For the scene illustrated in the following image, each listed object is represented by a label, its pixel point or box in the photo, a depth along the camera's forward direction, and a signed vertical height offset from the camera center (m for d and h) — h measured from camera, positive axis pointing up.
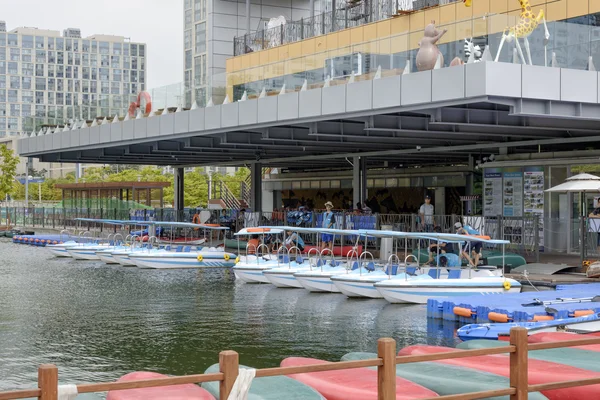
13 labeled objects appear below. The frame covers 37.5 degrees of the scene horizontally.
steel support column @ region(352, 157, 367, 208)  50.62 +1.86
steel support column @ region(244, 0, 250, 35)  63.38 +14.21
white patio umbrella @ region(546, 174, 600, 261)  31.59 +0.98
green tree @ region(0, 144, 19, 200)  88.33 +4.02
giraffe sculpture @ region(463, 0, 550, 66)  30.06 +6.21
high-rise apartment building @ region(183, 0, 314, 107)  71.00 +16.00
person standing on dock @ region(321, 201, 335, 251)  39.43 -0.57
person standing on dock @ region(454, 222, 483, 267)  28.58 -1.26
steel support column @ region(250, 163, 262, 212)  58.66 +1.54
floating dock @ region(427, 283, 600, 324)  21.81 -2.47
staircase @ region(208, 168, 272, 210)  77.50 +1.24
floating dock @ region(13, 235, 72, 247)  57.47 -1.87
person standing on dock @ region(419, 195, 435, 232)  38.75 -0.39
